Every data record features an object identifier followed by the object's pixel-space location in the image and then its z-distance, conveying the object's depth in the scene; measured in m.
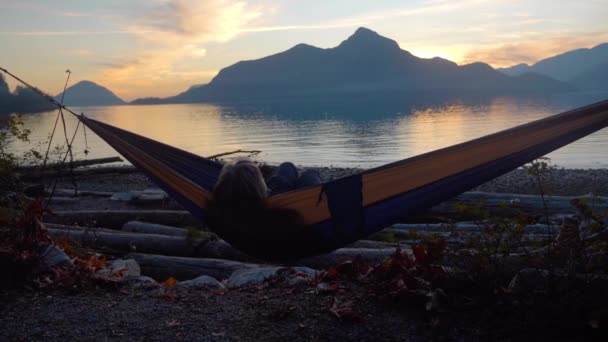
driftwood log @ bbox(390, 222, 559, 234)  4.66
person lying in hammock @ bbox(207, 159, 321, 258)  3.06
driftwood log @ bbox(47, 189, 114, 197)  7.33
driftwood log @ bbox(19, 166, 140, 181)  10.38
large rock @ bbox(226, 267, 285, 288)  3.09
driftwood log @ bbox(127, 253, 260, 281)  3.74
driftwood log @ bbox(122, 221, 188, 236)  4.81
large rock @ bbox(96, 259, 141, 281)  2.97
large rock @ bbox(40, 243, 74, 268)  3.01
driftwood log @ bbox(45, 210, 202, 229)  5.34
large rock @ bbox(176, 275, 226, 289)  3.03
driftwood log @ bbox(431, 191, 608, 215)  5.51
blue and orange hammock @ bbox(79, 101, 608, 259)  2.78
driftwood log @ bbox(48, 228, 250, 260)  4.25
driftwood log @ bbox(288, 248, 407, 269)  3.79
